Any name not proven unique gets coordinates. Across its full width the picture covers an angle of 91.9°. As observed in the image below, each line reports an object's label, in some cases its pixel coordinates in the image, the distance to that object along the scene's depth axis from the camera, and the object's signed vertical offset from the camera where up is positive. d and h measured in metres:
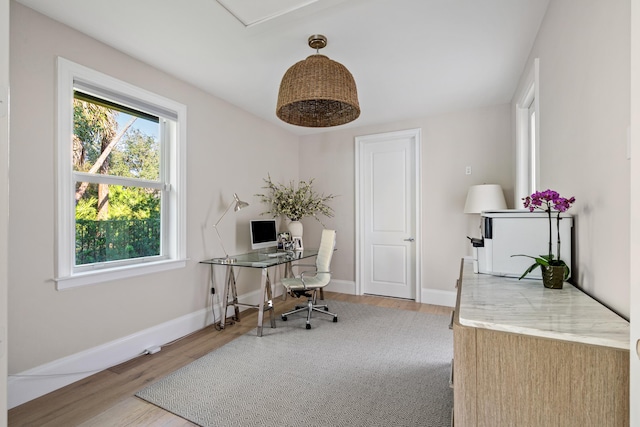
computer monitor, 3.61 -0.23
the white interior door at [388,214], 4.10 -0.01
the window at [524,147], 2.66 +0.60
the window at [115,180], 2.12 +0.29
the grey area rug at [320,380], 1.78 -1.15
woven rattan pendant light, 1.92 +0.83
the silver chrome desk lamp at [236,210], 3.22 +0.04
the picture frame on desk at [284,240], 3.94 -0.33
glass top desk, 2.94 -0.49
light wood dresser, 0.80 -0.43
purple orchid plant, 1.39 +0.02
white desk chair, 3.28 -0.73
